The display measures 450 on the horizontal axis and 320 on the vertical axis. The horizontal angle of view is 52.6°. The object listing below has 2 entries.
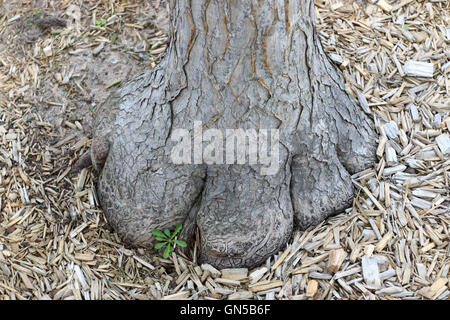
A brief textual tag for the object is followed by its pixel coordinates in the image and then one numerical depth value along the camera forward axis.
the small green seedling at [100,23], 3.51
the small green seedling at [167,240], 2.61
